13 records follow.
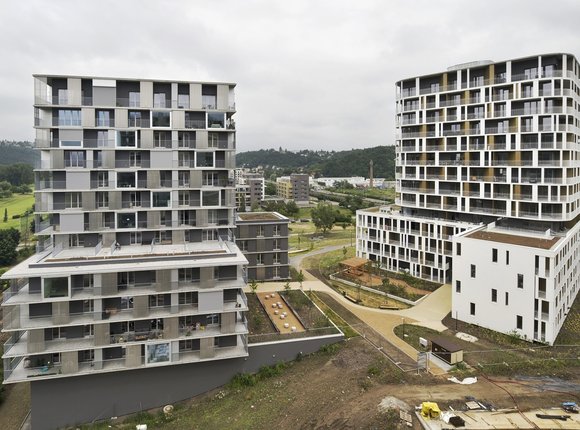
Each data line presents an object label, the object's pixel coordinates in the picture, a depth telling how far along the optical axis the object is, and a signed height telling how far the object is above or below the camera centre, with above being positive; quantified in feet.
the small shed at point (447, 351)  100.78 -40.20
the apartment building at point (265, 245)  172.35 -22.51
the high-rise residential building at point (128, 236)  91.30 -12.44
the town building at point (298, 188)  524.93 +6.28
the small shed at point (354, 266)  183.21 -33.38
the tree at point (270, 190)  593.01 +4.99
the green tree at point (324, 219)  303.27 -19.37
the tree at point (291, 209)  391.65 -15.32
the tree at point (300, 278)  167.92 -35.91
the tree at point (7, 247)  241.96 -32.00
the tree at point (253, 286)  149.20 -34.86
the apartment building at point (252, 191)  463.42 +2.92
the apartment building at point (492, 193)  120.57 -0.16
